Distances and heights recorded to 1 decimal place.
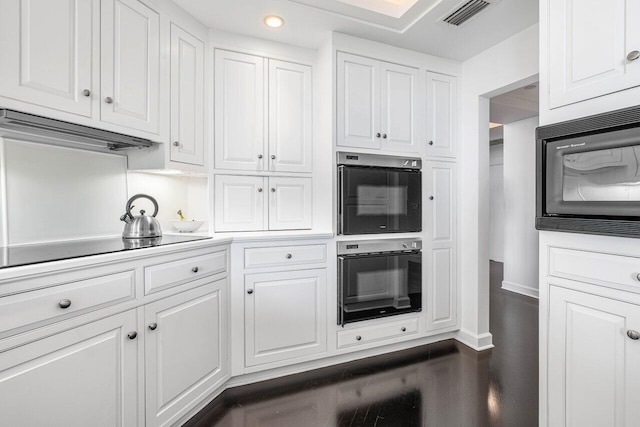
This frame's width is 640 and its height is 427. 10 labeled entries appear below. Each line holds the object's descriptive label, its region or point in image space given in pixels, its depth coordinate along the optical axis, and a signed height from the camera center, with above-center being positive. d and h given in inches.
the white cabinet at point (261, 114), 87.7 +30.4
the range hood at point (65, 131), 48.8 +16.1
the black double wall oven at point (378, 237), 89.6 -7.8
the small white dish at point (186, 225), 85.0 -3.7
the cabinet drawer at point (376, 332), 90.6 -38.1
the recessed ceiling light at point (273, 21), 80.7 +53.1
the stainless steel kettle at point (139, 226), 71.6 -3.4
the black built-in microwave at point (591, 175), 42.5 +6.2
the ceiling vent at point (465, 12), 75.8 +53.8
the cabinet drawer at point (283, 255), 80.6 -12.1
